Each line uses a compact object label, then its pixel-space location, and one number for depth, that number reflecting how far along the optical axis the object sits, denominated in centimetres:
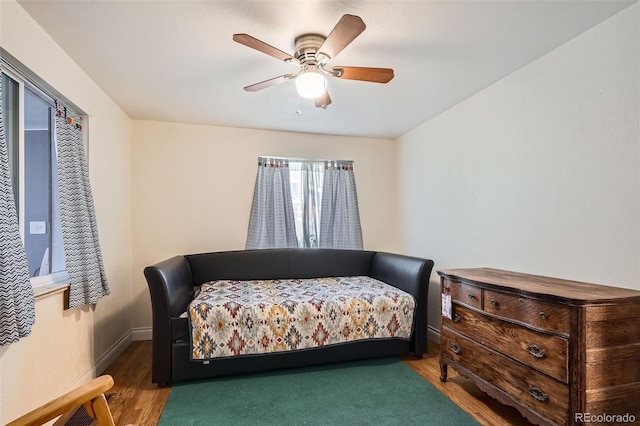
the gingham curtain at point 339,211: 388
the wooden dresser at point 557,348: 146
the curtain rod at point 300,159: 377
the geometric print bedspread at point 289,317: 236
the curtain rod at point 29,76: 160
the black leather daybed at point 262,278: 232
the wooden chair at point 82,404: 99
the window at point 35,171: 176
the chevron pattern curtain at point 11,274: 138
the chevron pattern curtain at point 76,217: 205
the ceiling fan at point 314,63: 162
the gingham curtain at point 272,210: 368
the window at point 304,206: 370
